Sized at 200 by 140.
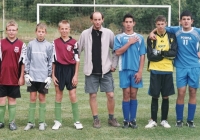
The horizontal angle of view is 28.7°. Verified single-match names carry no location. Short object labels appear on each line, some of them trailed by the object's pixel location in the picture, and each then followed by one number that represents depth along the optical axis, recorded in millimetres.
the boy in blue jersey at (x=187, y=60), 6336
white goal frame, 15591
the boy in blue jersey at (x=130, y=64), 6230
